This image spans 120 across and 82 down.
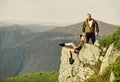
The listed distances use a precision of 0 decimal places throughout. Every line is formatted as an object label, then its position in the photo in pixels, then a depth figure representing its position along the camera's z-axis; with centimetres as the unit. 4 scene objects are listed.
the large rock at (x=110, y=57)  1960
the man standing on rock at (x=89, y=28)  2179
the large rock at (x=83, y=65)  2114
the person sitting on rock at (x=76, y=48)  2211
